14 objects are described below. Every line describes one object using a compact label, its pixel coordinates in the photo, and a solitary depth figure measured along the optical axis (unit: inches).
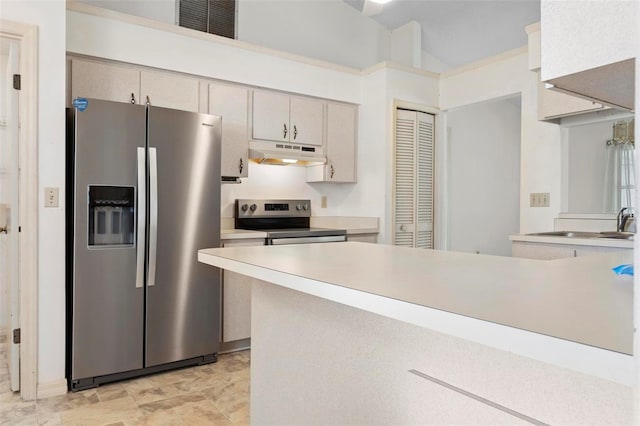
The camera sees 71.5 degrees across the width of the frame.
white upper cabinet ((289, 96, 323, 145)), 155.7
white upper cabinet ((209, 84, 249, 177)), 138.9
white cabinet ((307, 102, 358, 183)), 164.1
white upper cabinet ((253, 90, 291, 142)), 147.4
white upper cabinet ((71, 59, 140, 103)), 115.4
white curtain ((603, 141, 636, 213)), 124.3
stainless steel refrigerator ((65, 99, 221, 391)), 102.6
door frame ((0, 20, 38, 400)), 97.0
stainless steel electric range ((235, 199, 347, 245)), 140.6
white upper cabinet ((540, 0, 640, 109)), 25.0
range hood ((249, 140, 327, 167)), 145.2
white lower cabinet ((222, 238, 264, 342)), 129.0
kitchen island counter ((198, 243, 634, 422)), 23.6
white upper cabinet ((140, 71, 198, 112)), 126.6
